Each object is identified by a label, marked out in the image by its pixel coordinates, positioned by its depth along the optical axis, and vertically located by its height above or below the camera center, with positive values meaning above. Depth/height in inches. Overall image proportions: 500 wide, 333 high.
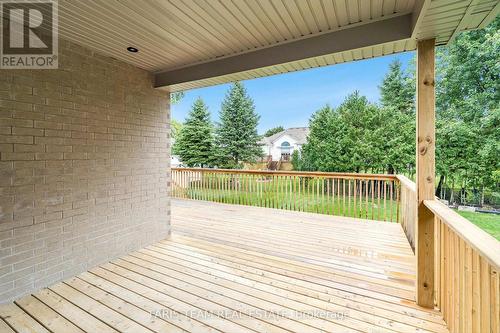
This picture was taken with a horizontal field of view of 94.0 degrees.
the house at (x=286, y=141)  896.9 +94.4
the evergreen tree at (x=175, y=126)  690.2 +128.8
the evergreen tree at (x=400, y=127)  440.1 +75.3
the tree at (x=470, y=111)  332.5 +83.0
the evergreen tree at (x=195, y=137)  573.0 +70.1
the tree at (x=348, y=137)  467.8 +59.2
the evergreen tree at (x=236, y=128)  601.9 +97.4
